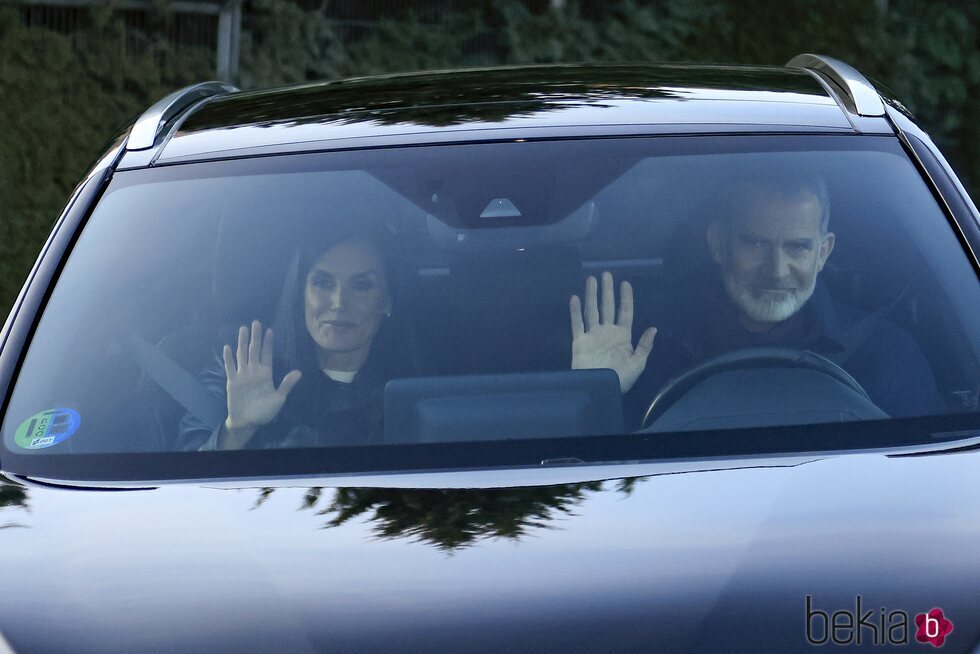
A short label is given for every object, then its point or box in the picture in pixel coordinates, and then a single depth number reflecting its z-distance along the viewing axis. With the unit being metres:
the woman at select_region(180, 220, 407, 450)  4.61
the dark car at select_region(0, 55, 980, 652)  3.50
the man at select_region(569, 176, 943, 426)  4.83
